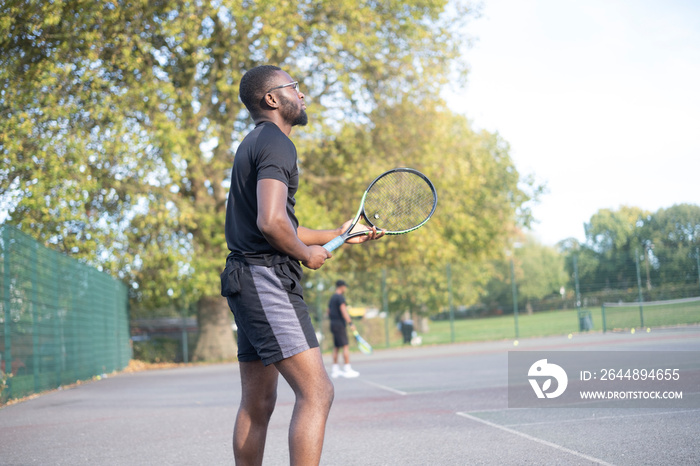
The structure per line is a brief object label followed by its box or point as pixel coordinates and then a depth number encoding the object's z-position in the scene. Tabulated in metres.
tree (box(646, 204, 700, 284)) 26.41
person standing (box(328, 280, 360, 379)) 14.11
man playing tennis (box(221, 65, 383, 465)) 3.24
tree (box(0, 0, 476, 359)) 17.73
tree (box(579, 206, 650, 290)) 26.81
